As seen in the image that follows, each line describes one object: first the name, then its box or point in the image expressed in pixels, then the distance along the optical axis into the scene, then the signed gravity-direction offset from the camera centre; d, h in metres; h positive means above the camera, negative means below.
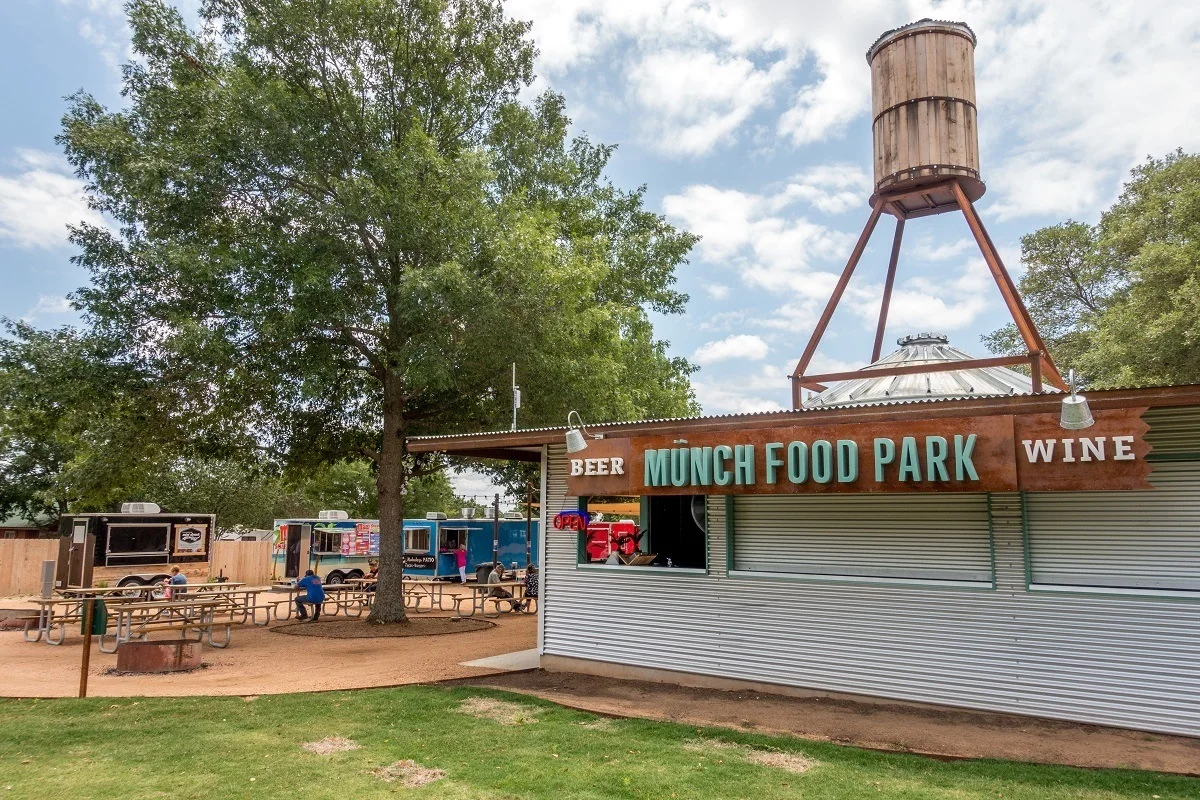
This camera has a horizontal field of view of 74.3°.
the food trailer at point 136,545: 20.16 -0.87
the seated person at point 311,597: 17.03 -1.76
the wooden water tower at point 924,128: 10.77 +5.28
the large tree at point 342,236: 13.99 +5.16
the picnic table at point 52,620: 13.82 -1.98
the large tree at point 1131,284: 20.64 +7.61
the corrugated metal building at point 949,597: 7.12 -0.85
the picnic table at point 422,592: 19.14 -2.25
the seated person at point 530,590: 19.61 -1.85
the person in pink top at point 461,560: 27.95 -1.60
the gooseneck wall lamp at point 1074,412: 6.47 +0.84
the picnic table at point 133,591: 14.98 -1.52
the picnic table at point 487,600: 18.08 -2.09
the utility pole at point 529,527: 21.85 -0.38
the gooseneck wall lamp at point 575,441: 9.39 +0.87
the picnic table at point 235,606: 14.54 -1.78
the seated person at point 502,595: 19.17 -1.95
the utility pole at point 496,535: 24.89 -0.67
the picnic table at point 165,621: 12.12 -1.77
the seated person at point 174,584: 16.80 -1.50
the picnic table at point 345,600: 17.84 -2.06
